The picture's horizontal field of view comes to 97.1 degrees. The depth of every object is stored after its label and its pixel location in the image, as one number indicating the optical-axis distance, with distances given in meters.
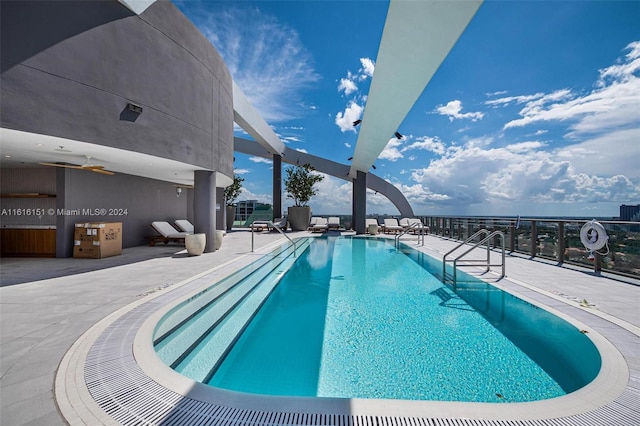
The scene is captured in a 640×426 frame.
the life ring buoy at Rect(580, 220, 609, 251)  5.45
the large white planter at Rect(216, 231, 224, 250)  8.89
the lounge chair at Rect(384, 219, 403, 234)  15.42
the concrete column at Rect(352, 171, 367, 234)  16.02
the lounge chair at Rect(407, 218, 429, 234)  15.41
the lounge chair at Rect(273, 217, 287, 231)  16.90
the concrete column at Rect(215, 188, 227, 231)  14.42
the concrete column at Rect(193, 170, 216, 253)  8.27
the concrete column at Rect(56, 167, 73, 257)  7.31
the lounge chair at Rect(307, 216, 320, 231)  16.86
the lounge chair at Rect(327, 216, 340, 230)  18.38
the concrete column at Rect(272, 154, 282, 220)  17.95
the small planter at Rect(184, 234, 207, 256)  7.61
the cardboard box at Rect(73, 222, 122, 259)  7.17
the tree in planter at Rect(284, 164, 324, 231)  17.17
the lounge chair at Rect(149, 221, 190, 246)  9.91
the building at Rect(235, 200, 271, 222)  21.62
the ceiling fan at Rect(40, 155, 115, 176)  6.71
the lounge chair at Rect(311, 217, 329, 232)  16.12
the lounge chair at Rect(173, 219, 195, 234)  11.50
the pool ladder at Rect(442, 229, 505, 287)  5.48
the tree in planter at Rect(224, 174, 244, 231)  18.61
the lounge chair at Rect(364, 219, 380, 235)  15.11
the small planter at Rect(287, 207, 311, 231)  17.14
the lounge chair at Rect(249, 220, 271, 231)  17.50
